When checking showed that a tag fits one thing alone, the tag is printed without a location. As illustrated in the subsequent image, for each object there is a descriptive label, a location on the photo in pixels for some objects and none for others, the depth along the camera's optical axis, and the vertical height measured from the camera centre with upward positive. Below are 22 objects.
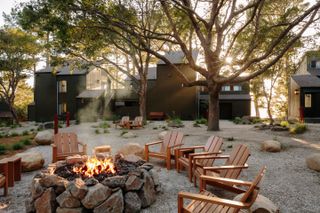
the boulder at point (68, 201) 4.05 -1.56
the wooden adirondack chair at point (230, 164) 4.75 -1.20
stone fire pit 4.06 -1.49
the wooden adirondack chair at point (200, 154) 5.94 -1.24
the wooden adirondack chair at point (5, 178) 5.13 -1.51
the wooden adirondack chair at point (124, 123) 17.48 -1.25
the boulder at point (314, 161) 6.52 -1.53
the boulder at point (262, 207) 3.69 -1.54
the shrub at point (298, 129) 11.95 -1.19
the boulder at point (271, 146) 8.86 -1.49
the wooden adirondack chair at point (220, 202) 2.99 -1.20
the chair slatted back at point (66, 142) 7.58 -1.14
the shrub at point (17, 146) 10.06 -1.65
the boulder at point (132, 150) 8.45 -1.53
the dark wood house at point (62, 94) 28.75 +1.35
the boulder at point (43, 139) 10.99 -1.48
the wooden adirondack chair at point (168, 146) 7.26 -1.25
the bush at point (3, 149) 9.24 -1.68
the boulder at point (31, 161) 7.02 -1.59
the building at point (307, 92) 22.72 +1.15
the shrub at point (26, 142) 10.95 -1.61
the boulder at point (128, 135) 13.29 -1.61
